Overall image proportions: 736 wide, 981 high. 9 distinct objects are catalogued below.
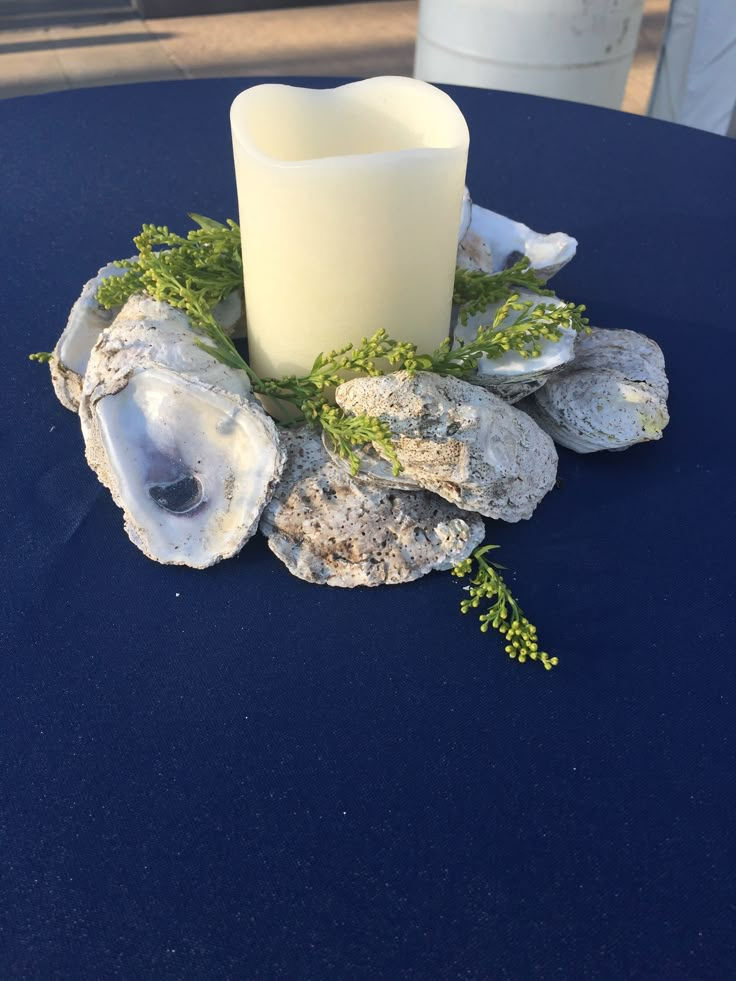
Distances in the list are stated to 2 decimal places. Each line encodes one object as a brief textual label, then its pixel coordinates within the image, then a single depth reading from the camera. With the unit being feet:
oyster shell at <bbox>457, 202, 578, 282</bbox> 1.20
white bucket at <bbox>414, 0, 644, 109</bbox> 2.13
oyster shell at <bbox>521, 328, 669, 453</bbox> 1.04
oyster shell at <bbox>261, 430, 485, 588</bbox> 0.94
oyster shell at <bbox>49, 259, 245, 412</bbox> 1.10
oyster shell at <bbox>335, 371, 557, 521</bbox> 0.89
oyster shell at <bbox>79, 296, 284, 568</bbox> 0.93
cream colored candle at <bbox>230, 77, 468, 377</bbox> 0.91
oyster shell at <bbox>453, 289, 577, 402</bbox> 1.02
